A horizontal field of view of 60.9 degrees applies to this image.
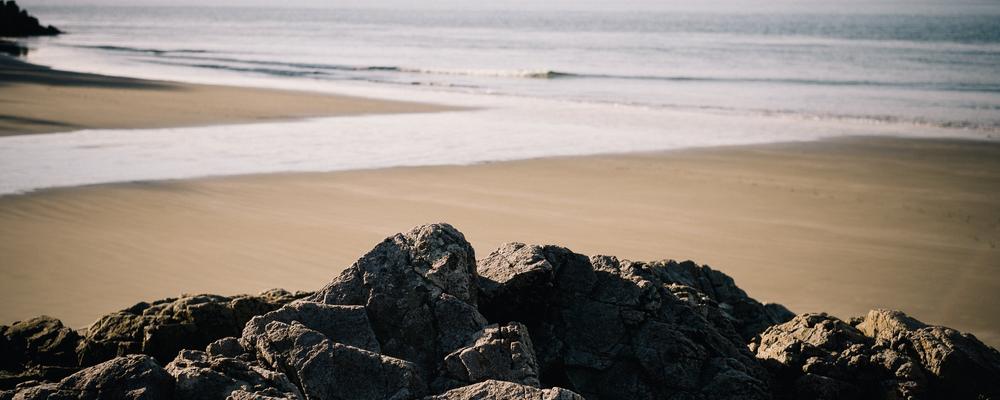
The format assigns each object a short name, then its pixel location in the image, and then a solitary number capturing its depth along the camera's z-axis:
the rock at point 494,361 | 4.62
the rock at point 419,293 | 5.03
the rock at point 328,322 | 4.91
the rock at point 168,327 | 6.00
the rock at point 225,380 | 4.24
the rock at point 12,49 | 47.18
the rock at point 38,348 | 5.88
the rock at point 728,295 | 7.08
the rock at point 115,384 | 4.16
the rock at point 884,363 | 5.39
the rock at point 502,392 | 4.07
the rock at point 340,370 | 4.43
